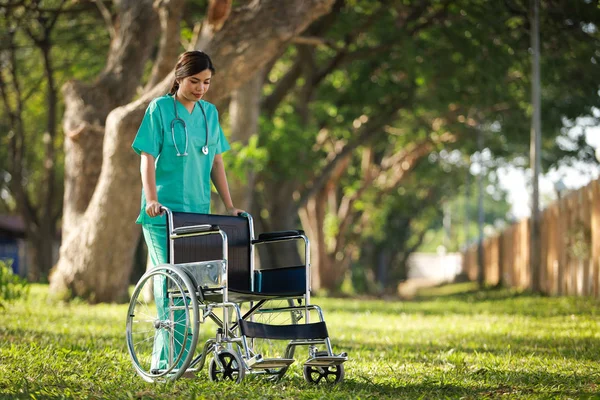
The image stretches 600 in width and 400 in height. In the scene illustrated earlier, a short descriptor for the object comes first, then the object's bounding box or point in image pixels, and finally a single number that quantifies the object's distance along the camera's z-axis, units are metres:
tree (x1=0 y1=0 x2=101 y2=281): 20.72
